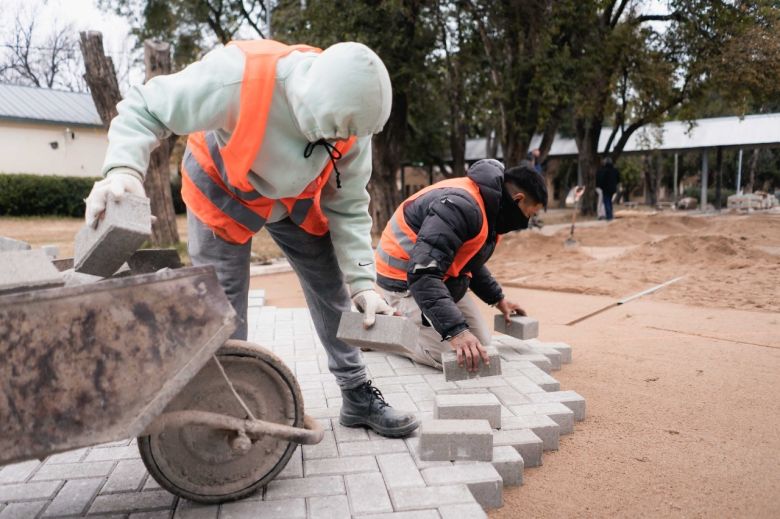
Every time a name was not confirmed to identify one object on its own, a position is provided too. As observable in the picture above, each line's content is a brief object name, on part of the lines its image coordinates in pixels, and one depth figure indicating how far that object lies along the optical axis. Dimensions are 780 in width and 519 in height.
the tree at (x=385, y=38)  12.12
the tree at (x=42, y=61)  33.72
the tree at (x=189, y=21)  17.64
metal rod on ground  5.95
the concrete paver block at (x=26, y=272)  1.85
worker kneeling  3.31
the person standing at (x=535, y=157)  13.43
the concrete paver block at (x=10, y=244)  2.46
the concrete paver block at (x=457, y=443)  2.60
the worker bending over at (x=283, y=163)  1.98
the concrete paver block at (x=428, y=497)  2.30
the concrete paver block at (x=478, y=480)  2.46
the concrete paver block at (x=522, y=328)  4.32
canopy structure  22.12
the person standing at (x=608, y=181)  18.41
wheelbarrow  1.76
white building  23.61
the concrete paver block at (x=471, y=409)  2.93
